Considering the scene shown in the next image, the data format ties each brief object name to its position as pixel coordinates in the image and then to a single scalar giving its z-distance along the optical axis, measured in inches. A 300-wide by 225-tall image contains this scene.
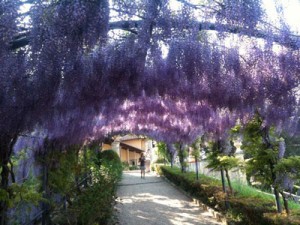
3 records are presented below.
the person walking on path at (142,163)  541.8
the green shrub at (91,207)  158.9
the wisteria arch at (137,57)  70.3
